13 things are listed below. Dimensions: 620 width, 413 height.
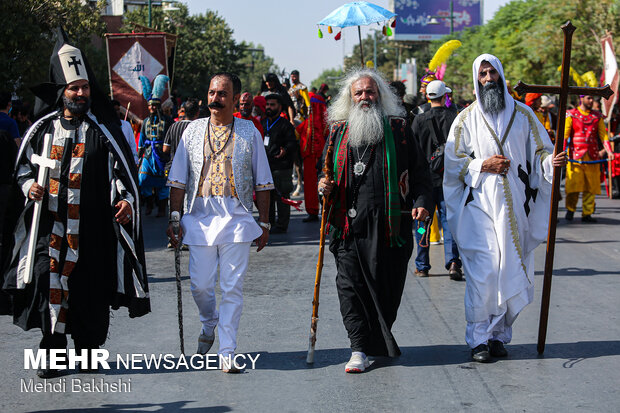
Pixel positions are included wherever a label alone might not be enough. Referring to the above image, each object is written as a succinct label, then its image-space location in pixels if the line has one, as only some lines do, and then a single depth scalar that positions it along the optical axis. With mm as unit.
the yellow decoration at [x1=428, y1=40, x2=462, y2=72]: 12711
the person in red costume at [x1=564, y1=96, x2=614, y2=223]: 14875
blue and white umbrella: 11648
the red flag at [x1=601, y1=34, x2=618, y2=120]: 18234
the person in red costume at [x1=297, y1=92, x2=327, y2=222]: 14844
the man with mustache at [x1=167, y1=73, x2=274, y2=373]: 6340
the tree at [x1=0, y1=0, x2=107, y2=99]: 18328
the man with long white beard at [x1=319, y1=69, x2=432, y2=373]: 6402
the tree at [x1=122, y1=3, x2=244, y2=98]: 45031
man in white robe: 6570
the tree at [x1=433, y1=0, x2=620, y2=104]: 29781
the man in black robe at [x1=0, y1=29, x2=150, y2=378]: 6082
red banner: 18172
